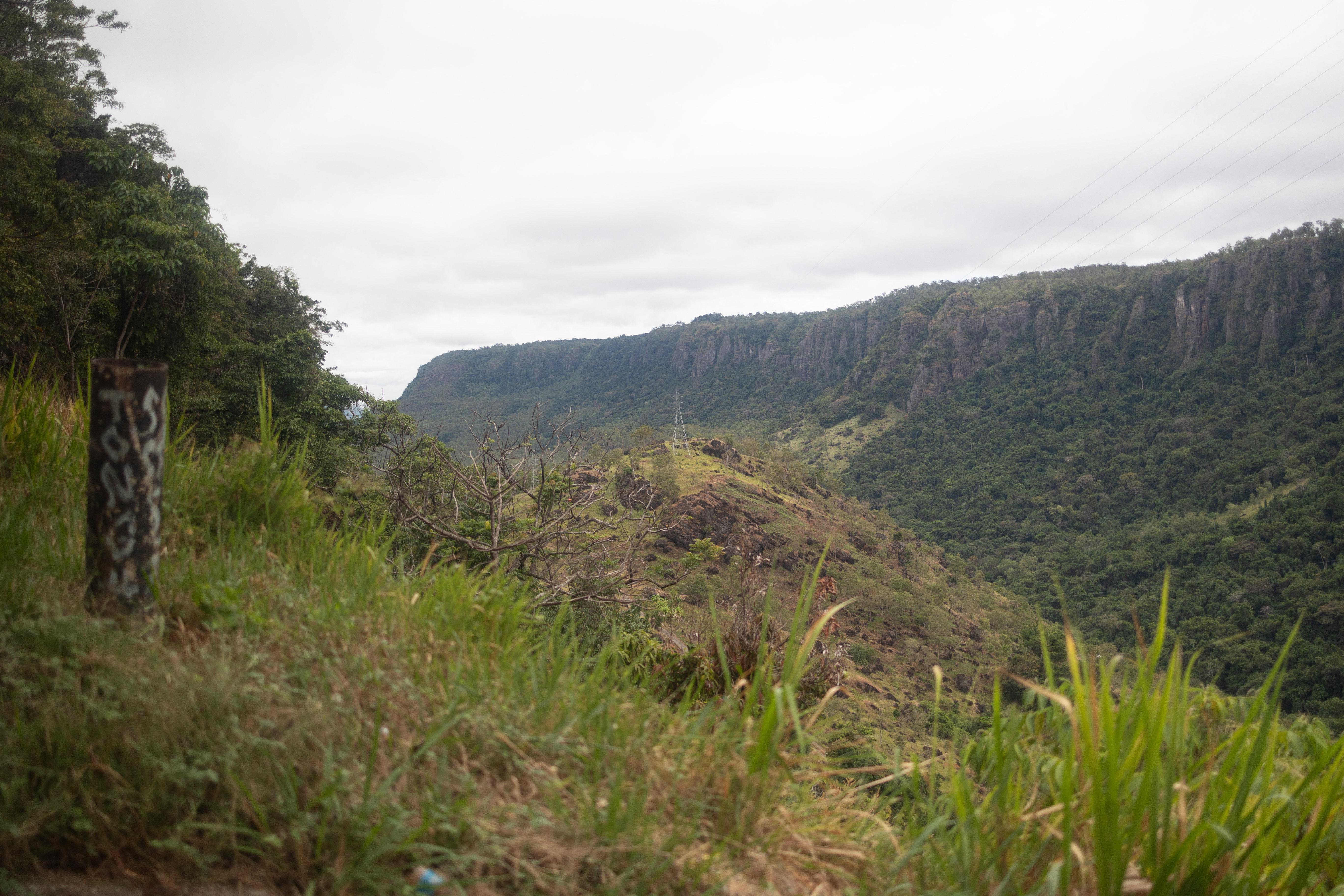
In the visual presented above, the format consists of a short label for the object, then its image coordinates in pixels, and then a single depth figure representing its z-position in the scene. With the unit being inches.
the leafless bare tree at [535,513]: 279.6
